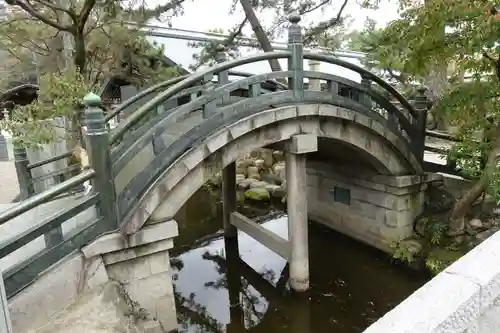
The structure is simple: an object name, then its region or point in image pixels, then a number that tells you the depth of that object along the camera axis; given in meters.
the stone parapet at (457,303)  1.66
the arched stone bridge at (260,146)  4.52
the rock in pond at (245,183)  13.93
